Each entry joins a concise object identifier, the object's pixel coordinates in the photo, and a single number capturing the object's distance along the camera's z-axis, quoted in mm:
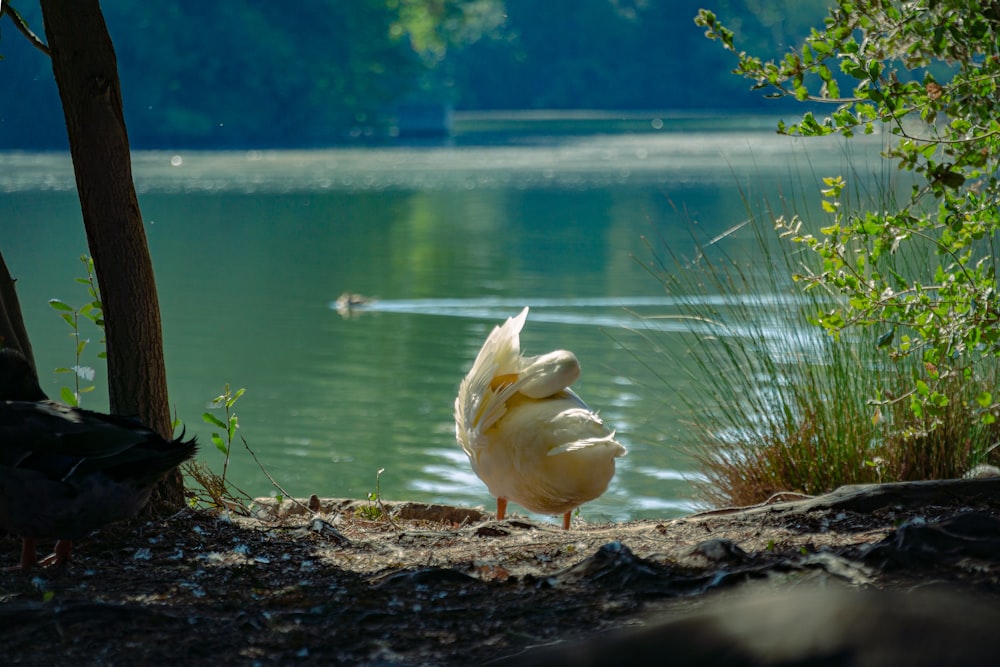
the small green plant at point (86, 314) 9891
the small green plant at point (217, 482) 9836
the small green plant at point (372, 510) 11344
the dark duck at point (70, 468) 6906
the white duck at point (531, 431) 10102
